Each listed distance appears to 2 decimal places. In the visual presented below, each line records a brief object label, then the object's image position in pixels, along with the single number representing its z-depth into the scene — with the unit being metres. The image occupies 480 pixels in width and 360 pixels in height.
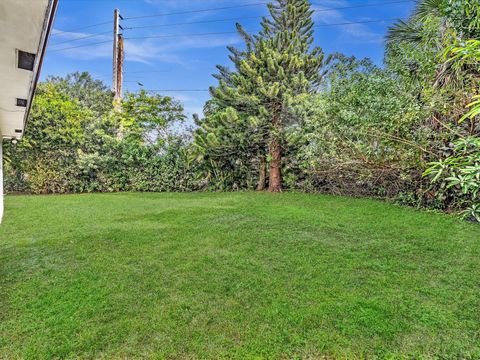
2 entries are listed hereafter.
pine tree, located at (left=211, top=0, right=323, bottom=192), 9.80
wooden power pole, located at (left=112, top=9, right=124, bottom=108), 15.95
